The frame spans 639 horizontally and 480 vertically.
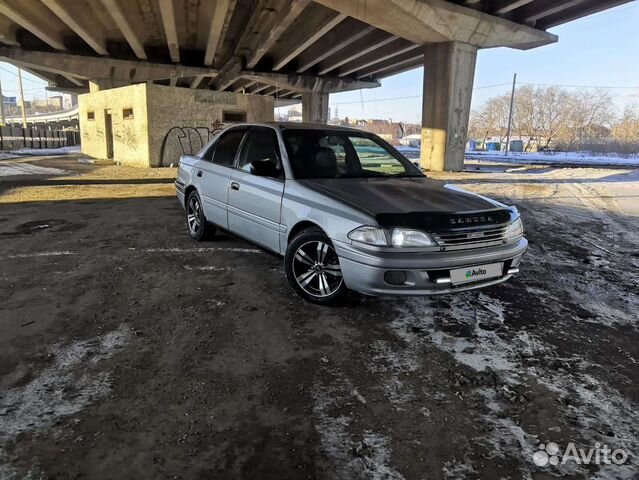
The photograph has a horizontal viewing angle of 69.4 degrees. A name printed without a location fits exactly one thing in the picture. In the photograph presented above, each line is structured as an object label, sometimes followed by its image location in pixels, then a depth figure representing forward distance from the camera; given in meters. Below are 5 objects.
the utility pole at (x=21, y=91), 61.81
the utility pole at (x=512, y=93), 52.31
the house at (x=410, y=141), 73.49
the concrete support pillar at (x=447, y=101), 19.83
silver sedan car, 3.61
